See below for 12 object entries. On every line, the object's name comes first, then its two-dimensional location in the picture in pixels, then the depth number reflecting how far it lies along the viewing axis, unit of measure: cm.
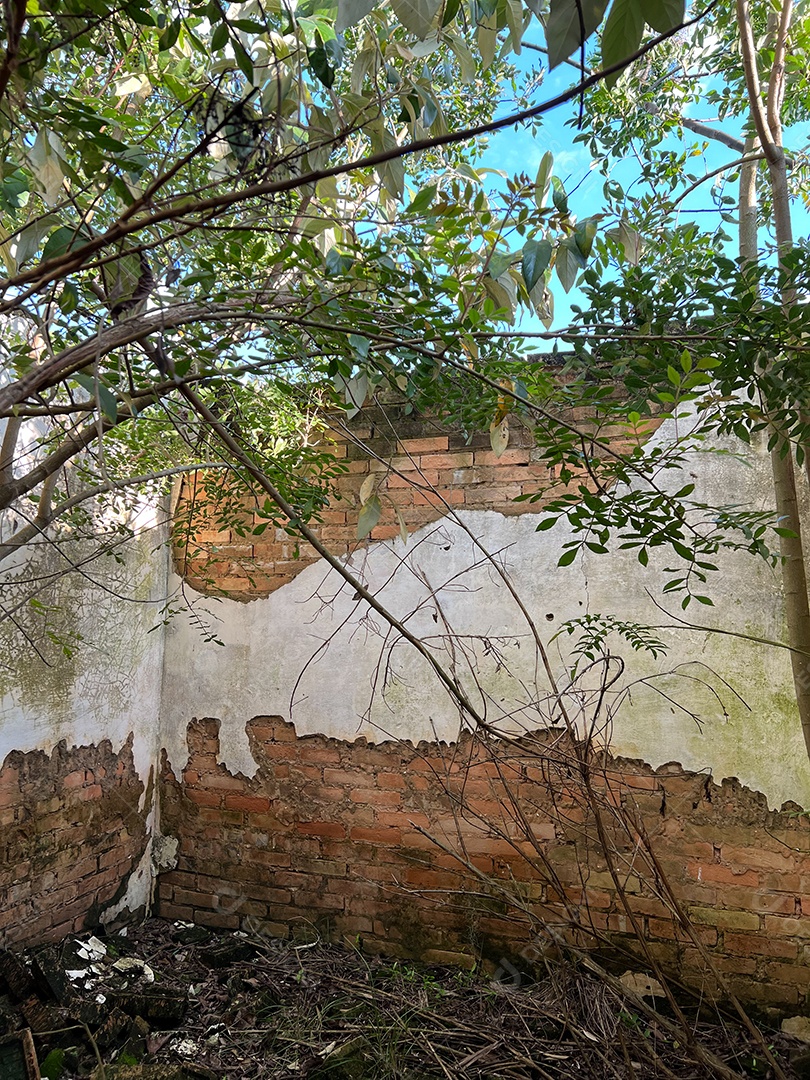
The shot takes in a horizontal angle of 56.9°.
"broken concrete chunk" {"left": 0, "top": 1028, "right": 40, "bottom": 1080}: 216
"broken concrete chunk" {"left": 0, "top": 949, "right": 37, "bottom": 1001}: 253
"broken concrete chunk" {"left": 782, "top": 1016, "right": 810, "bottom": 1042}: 250
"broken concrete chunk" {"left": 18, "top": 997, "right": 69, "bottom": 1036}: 237
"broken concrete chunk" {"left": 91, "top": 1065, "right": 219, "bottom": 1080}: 217
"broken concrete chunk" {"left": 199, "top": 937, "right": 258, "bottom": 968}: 299
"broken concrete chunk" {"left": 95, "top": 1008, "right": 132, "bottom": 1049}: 241
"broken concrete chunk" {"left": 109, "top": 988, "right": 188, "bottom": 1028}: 258
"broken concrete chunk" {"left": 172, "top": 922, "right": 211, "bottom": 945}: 321
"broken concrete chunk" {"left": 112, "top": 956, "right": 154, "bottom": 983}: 284
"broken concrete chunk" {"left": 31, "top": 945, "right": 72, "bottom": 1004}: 253
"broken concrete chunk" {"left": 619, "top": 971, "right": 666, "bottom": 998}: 267
